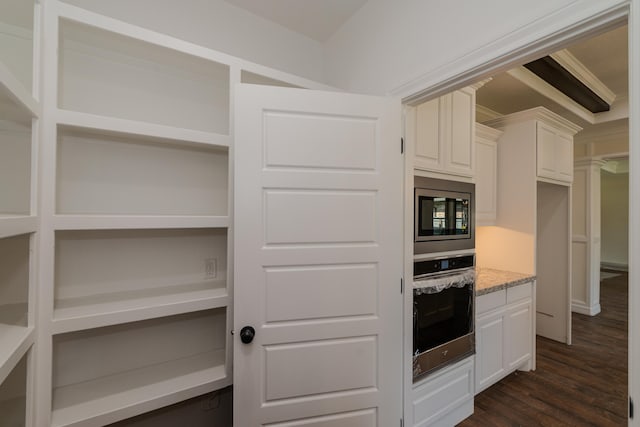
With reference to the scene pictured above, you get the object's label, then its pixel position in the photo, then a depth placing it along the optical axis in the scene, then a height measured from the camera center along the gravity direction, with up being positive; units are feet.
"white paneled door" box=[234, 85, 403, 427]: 4.17 -0.70
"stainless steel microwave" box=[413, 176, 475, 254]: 5.39 +0.04
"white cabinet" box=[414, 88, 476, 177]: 5.52 +1.87
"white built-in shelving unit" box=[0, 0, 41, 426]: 3.32 +0.27
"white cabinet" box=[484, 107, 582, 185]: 8.74 +2.81
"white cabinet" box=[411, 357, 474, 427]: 5.43 -3.97
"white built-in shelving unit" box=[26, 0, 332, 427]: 3.62 -0.09
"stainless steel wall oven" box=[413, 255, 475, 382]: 5.40 -2.09
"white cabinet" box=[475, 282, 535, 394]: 6.88 -3.30
